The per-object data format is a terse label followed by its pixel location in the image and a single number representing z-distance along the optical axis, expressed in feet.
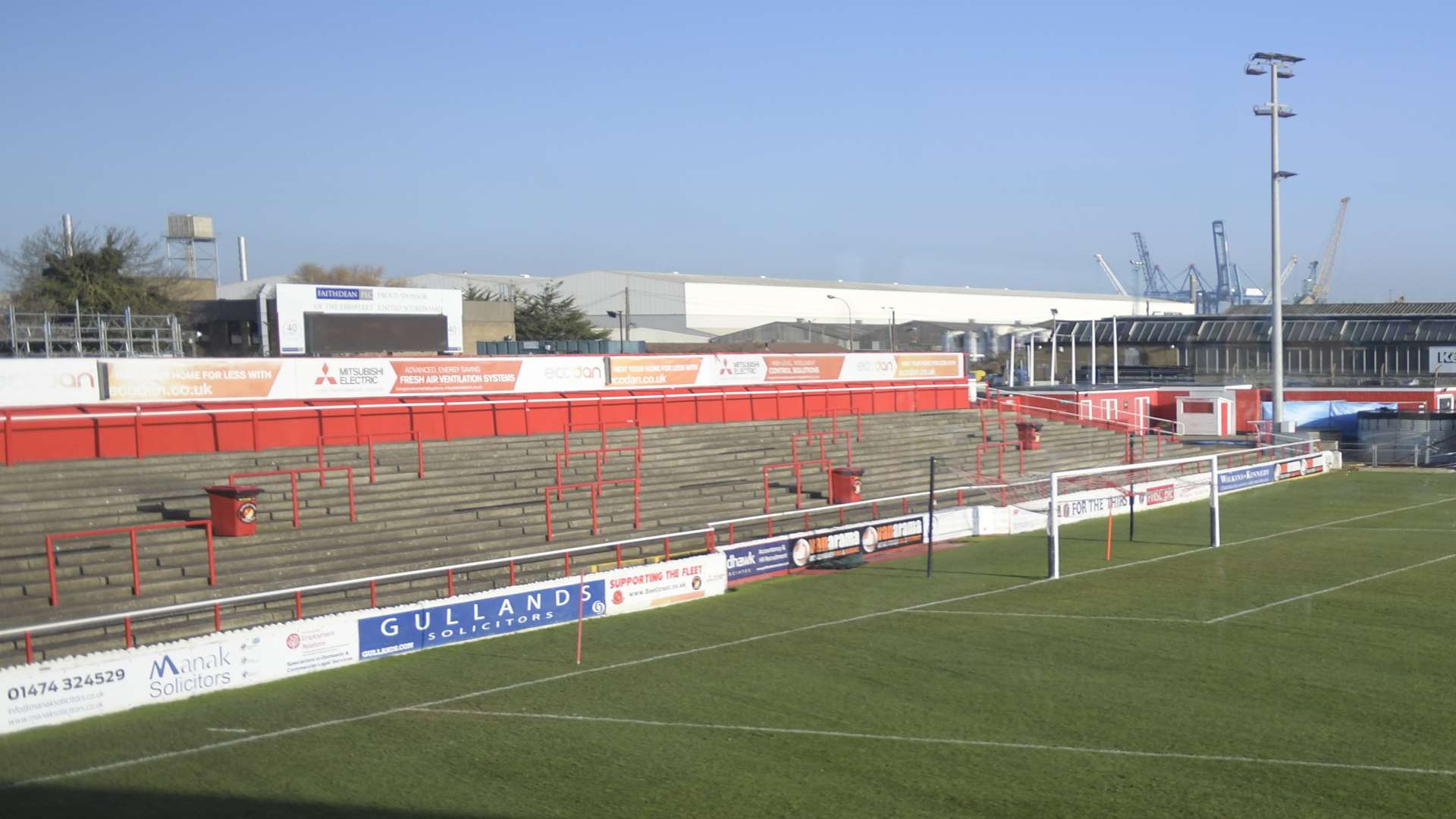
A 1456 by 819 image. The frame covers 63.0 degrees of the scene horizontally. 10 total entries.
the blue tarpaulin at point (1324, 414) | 180.65
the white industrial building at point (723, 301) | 325.42
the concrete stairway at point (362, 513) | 65.57
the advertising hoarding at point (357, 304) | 111.45
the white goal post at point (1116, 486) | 82.43
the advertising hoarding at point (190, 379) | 91.04
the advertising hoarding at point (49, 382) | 86.58
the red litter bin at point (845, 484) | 102.83
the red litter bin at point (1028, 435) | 135.33
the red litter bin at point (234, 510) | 74.69
